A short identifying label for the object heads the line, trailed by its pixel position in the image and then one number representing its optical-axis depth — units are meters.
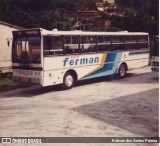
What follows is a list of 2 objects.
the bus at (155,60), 15.06
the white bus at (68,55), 12.02
